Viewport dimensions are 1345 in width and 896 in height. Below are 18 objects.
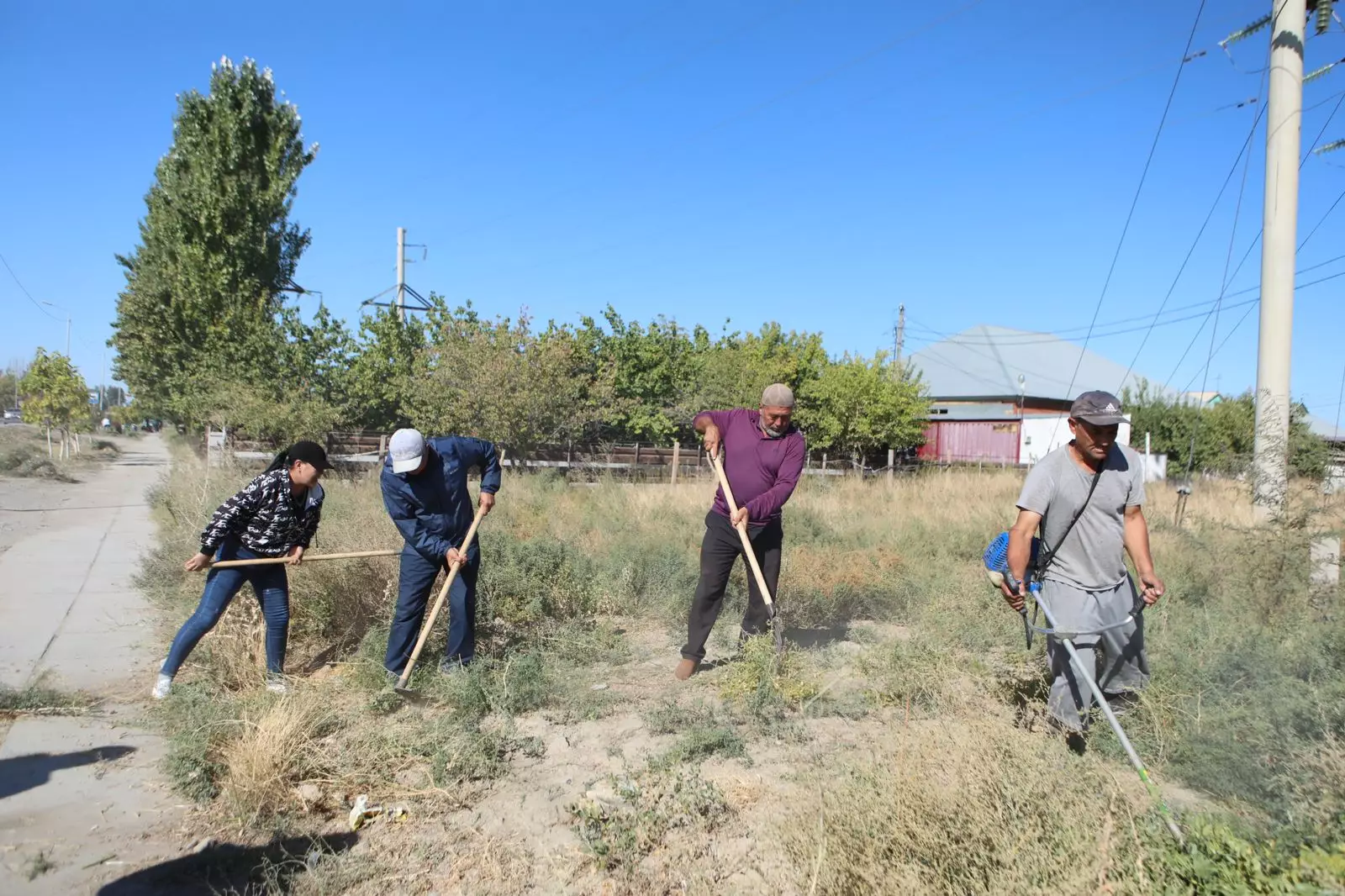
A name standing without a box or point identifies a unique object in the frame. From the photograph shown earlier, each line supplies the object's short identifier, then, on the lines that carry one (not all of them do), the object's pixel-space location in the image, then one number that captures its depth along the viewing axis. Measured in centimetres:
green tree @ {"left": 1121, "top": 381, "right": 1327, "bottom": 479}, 2428
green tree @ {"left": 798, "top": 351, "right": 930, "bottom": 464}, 2297
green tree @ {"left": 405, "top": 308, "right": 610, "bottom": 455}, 1738
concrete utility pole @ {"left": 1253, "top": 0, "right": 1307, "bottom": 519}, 793
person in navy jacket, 465
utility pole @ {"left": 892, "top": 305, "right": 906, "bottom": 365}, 5188
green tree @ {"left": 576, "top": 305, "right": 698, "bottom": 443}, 2425
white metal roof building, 3528
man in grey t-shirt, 332
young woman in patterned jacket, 447
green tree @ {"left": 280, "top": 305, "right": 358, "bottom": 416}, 2175
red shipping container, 3550
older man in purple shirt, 491
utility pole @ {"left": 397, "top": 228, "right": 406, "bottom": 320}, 2572
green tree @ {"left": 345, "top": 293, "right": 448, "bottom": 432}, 2217
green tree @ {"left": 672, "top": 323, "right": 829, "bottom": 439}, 2177
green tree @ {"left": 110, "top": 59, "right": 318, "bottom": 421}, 2203
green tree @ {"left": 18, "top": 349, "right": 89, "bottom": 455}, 2706
